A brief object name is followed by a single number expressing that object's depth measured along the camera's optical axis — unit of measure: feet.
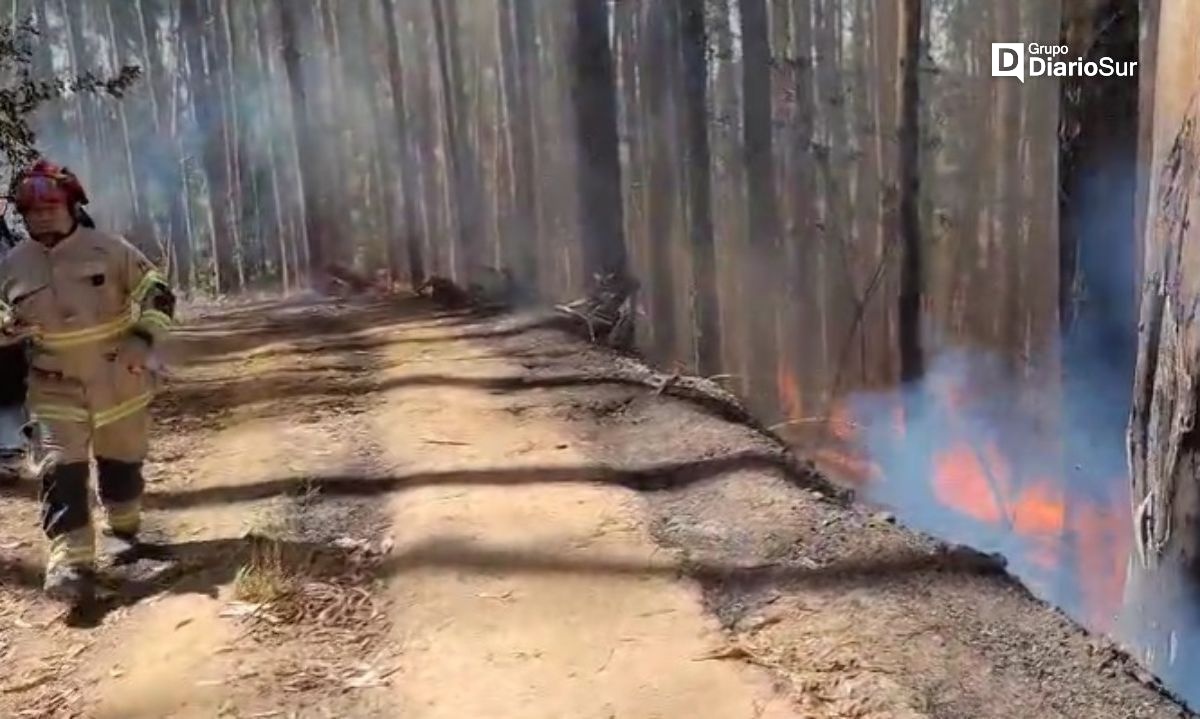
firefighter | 12.39
